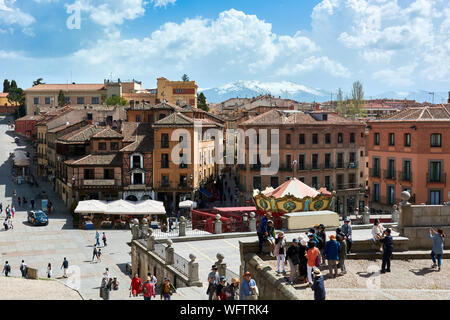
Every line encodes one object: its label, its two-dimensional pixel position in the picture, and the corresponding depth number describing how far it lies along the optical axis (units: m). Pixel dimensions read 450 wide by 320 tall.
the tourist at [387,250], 17.75
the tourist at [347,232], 19.52
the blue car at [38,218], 49.88
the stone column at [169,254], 25.24
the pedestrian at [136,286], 22.97
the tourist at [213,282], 16.16
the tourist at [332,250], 16.48
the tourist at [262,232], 18.23
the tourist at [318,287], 13.49
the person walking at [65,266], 33.81
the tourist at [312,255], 15.41
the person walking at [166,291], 17.94
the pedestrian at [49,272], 32.66
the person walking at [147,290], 18.51
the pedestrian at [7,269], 32.88
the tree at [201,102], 115.21
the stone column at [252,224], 32.78
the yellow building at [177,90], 110.75
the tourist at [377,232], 19.63
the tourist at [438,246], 18.70
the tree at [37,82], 142.88
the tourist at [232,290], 15.15
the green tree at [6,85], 162.38
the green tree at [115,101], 108.06
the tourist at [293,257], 16.02
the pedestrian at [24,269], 32.50
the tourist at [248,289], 14.53
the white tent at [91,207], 48.66
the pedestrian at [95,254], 37.08
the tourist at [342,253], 17.09
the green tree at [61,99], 114.38
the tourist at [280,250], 17.17
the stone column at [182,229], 31.77
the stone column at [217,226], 32.09
